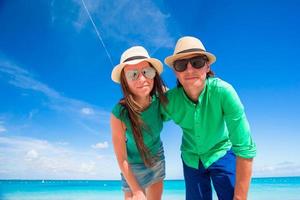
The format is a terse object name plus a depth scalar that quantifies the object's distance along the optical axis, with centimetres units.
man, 195
